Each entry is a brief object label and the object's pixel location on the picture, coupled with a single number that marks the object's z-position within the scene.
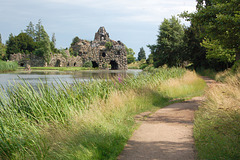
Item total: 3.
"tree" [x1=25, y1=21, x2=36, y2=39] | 100.00
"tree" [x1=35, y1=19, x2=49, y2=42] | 99.19
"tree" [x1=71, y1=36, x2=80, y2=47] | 102.64
